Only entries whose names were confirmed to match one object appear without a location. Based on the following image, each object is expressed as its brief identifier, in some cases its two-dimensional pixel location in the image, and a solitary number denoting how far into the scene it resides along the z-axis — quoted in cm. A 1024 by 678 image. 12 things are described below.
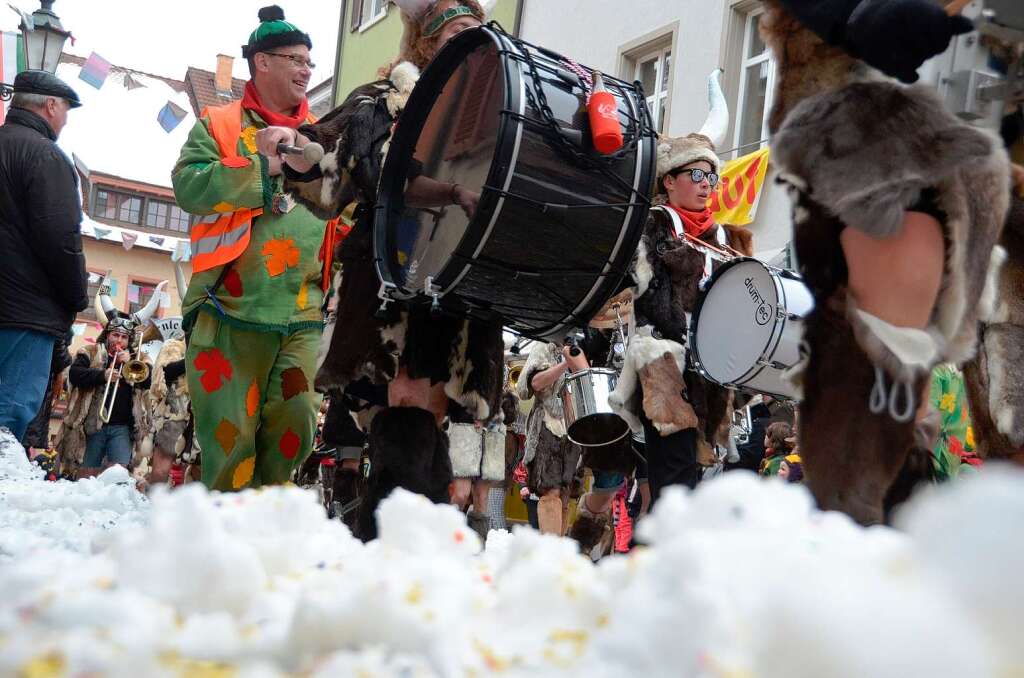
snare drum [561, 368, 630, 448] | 529
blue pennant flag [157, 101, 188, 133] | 1556
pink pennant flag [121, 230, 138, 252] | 2812
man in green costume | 430
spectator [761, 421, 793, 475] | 729
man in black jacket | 491
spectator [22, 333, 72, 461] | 657
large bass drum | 306
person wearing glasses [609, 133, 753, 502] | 470
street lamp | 909
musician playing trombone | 1259
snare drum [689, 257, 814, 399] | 380
